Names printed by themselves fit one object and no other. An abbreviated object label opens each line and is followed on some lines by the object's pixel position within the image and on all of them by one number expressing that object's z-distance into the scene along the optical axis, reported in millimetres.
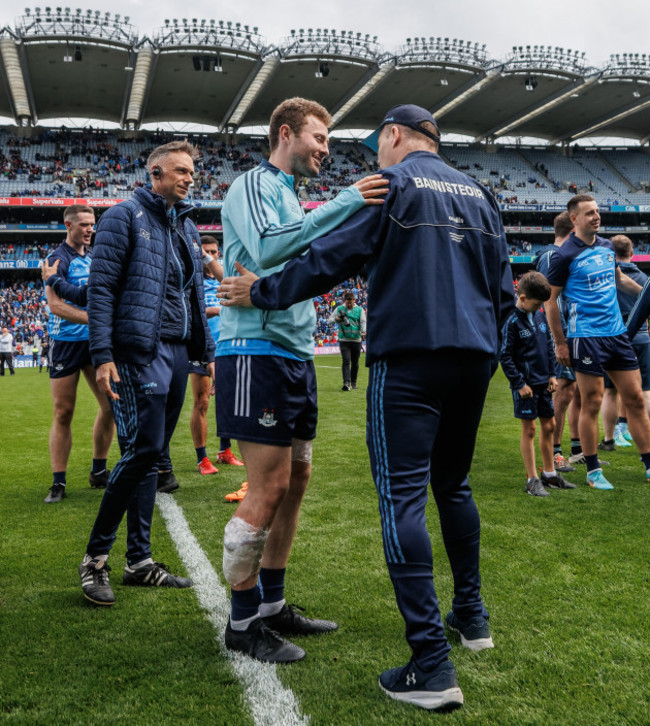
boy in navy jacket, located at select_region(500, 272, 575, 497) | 4762
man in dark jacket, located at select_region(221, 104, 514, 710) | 1984
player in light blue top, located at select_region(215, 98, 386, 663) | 2285
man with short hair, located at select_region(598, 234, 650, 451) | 6500
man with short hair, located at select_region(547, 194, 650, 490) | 4863
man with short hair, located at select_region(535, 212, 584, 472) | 5543
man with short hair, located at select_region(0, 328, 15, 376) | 22641
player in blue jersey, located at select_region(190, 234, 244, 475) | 5809
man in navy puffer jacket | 2928
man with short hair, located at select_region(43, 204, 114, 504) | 4668
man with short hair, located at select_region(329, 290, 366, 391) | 13383
